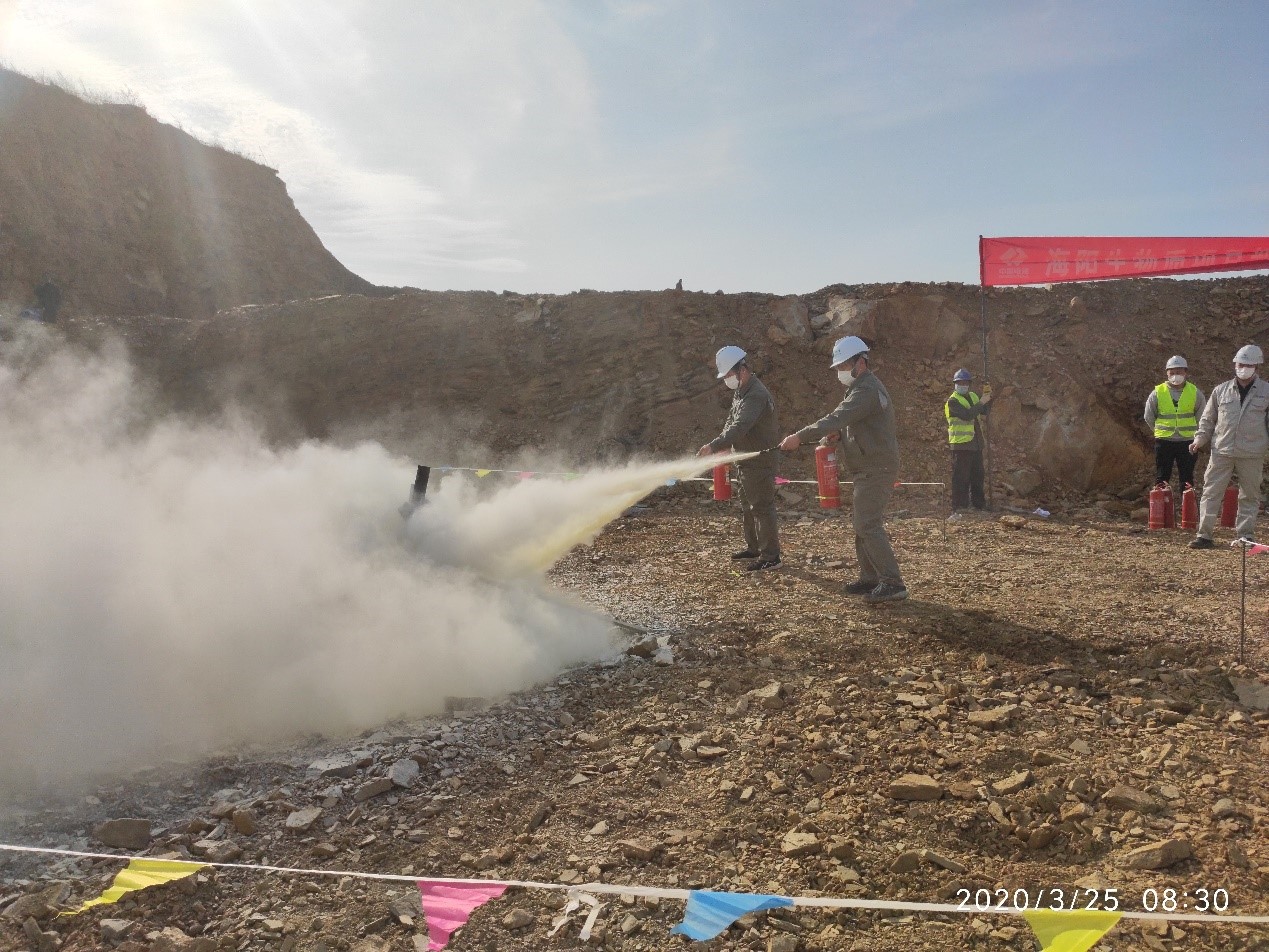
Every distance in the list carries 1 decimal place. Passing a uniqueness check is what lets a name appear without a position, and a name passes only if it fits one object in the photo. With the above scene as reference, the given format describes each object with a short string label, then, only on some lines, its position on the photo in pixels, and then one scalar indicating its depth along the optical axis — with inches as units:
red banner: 479.8
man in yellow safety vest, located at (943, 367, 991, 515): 443.2
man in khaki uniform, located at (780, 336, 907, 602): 265.3
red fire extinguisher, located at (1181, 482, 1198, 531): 386.3
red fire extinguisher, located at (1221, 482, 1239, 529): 378.6
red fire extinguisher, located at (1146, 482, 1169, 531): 397.6
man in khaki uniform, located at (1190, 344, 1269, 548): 325.4
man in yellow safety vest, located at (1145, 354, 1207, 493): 395.9
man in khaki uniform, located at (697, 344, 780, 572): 310.8
